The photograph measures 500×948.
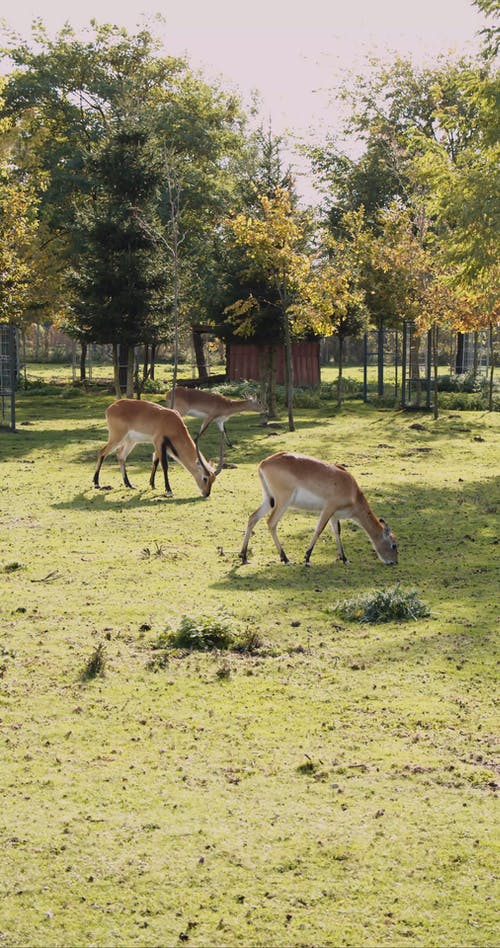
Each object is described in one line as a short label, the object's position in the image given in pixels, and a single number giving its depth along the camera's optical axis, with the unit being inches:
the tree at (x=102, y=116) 1985.7
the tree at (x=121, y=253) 1459.2
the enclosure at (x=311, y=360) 1867.6
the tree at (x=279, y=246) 1311.5
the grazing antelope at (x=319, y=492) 557.6
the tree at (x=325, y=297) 1326.3
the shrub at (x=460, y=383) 1950.1
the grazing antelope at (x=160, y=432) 829.2
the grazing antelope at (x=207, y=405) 1130.7
